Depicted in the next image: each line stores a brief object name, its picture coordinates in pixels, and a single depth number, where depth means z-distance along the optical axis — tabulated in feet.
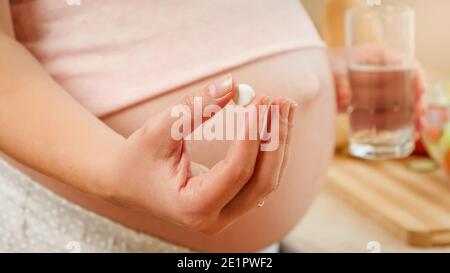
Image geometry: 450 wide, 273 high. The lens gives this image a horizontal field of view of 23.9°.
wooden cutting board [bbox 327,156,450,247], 2.75
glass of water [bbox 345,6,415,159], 2.83
